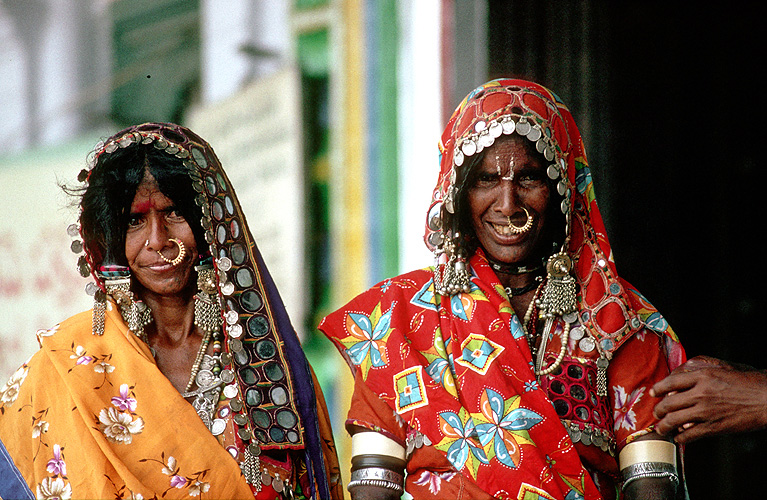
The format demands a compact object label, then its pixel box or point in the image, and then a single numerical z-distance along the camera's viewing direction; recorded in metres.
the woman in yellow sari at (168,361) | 6.16
